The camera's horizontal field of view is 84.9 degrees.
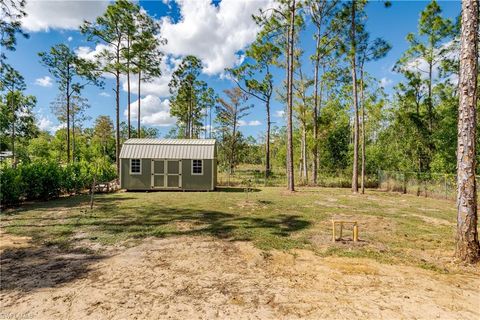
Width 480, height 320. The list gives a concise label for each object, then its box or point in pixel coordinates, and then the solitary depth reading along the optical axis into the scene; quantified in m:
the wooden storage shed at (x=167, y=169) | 16.62
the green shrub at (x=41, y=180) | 11.23
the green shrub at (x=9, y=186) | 10.11
